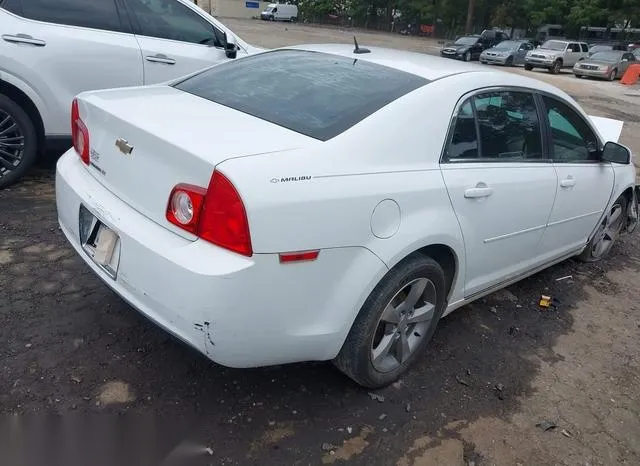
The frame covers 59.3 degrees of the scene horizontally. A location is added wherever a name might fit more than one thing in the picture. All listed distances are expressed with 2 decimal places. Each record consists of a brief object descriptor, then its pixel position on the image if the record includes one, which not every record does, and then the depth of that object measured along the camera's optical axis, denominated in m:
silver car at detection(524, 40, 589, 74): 29.24
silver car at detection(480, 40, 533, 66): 31.02
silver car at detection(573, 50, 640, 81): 26.88
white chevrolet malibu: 2.15
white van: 57.66
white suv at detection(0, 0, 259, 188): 4.66
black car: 33.28
